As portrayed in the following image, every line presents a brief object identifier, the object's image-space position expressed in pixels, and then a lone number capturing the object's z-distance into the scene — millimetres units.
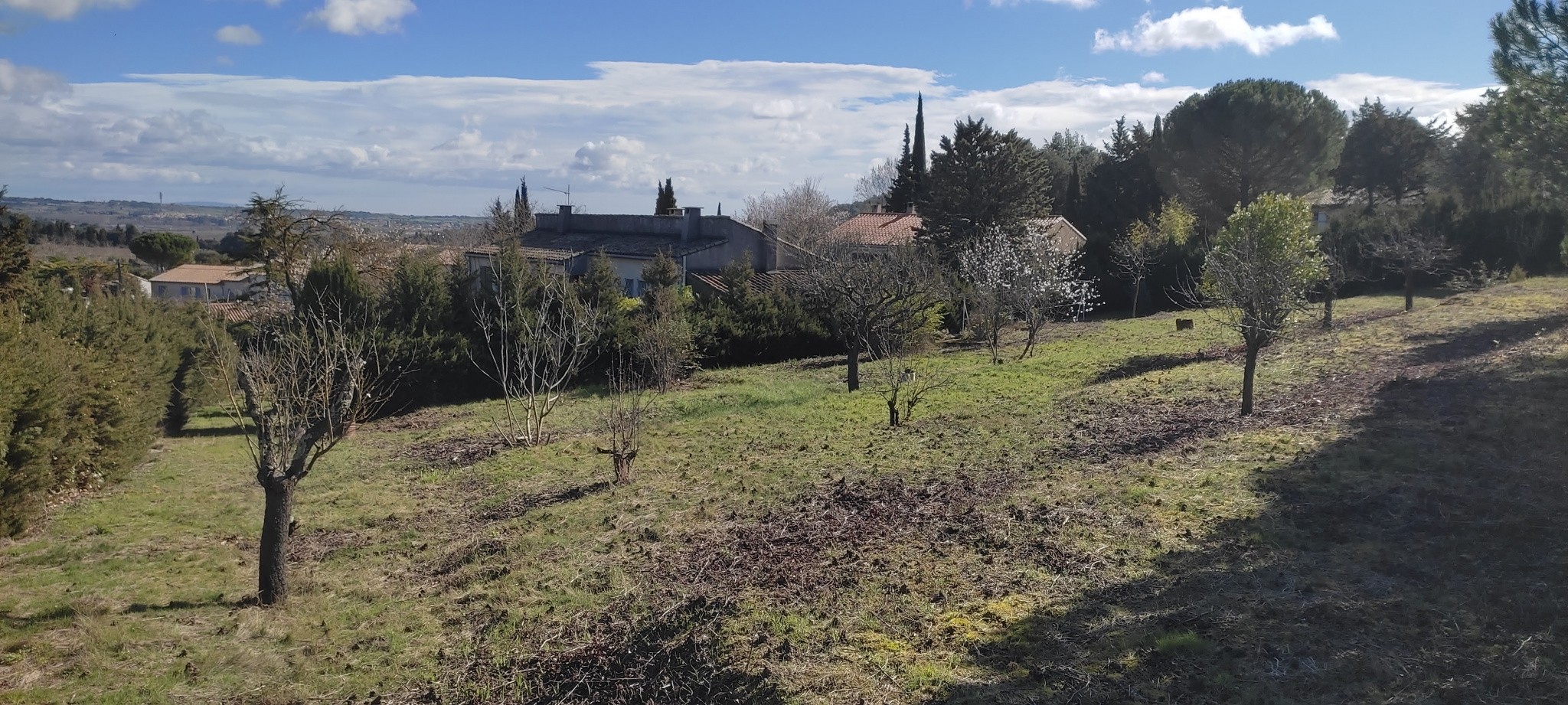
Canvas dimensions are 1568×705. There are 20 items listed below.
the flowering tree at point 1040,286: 19906
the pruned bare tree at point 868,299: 16438
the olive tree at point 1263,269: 11312
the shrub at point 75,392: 9086
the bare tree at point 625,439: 10859
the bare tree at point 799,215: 43906
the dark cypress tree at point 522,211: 50469
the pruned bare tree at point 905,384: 13375
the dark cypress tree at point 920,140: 54406
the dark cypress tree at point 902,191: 50406
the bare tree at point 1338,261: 18938
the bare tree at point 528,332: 14008
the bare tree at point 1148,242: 29766
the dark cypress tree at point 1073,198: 46688
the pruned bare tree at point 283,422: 7219
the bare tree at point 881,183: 68688
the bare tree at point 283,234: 25734
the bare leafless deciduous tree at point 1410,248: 21188
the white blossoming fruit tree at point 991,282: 20156
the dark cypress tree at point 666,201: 53653
